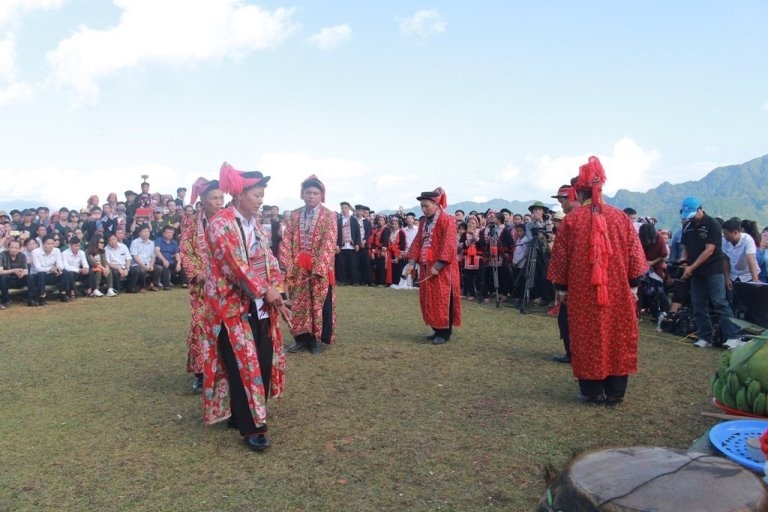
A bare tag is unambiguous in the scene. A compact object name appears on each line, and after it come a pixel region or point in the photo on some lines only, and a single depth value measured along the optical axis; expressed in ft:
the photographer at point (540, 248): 32.86
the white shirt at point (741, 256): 25.77
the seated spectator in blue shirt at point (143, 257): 42.06
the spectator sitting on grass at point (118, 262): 41.06
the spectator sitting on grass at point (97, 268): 39.78
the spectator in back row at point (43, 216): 42.68
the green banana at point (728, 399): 10.33
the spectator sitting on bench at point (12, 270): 35.73
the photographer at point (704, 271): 22.13
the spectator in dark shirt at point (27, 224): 41.55
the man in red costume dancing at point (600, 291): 15.43
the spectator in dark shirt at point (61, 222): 41.39
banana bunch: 9.80
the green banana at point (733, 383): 10.24
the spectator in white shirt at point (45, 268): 36.68
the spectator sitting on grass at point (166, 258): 43.42
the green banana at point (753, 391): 9.85
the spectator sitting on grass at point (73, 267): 38.01
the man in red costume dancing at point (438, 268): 23.15
